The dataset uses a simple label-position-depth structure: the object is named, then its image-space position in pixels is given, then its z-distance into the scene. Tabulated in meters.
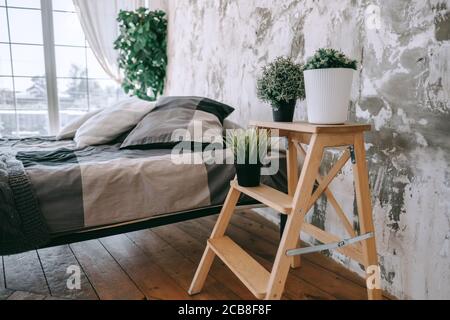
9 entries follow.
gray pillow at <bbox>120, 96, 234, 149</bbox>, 1.88
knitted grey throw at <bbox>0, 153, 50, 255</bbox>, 1.23
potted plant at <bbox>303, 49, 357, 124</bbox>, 1.15
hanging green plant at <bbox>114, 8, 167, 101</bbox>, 3.68
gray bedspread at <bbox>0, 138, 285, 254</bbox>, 1.27
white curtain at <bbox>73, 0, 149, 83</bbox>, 3.82
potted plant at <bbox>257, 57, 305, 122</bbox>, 1.36
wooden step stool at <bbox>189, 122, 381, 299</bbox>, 1.12
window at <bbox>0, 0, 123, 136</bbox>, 3.68
